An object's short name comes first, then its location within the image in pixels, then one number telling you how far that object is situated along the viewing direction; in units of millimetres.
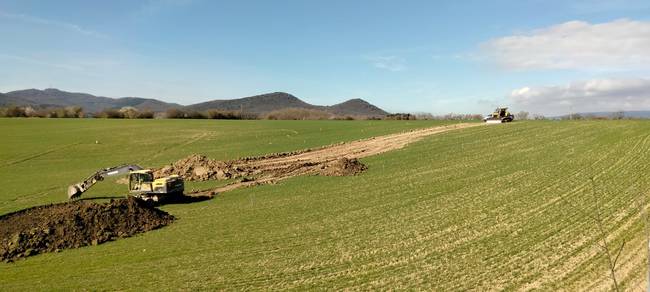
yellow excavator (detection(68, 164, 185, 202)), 27812
